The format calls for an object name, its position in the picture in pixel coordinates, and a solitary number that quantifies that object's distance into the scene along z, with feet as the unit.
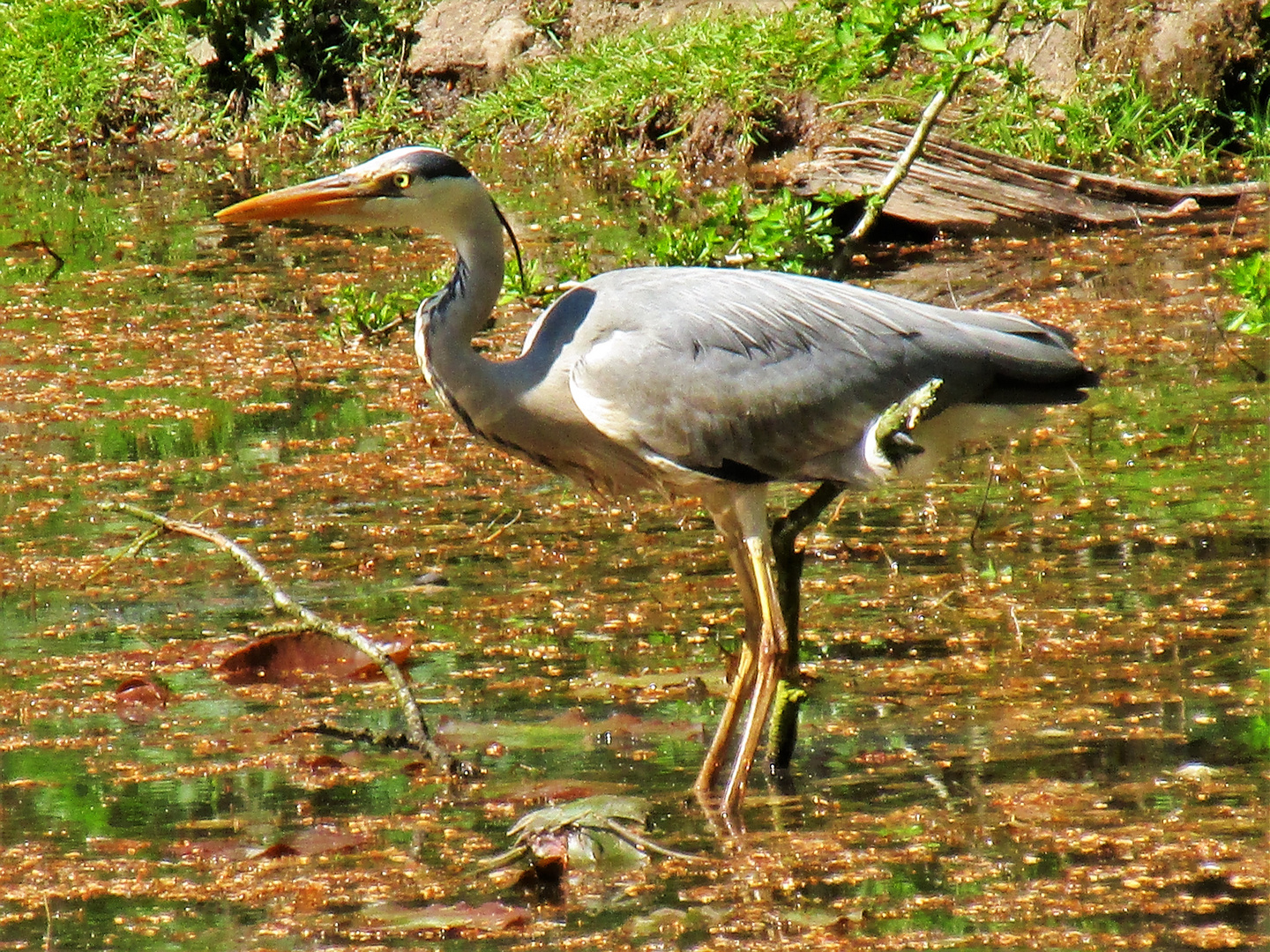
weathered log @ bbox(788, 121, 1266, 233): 61.16
